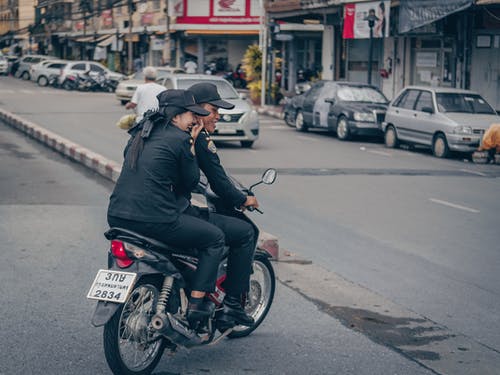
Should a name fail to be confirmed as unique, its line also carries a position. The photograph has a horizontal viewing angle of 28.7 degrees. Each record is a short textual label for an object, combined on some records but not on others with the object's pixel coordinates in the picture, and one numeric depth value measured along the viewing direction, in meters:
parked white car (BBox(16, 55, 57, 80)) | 63.03
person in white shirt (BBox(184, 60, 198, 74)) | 47.34
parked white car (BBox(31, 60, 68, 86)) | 55.44
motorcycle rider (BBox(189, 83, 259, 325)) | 5.85
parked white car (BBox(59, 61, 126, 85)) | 50.62
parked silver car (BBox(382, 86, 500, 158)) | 20.11
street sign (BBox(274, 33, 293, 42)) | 37.22
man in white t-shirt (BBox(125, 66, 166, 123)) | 15.59
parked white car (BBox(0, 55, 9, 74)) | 68.37
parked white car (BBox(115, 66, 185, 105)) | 37.91
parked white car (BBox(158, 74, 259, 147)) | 20.78
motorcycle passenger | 5.46
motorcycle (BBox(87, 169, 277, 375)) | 5.19
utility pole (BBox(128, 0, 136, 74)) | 55.34
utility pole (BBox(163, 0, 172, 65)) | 57.31
